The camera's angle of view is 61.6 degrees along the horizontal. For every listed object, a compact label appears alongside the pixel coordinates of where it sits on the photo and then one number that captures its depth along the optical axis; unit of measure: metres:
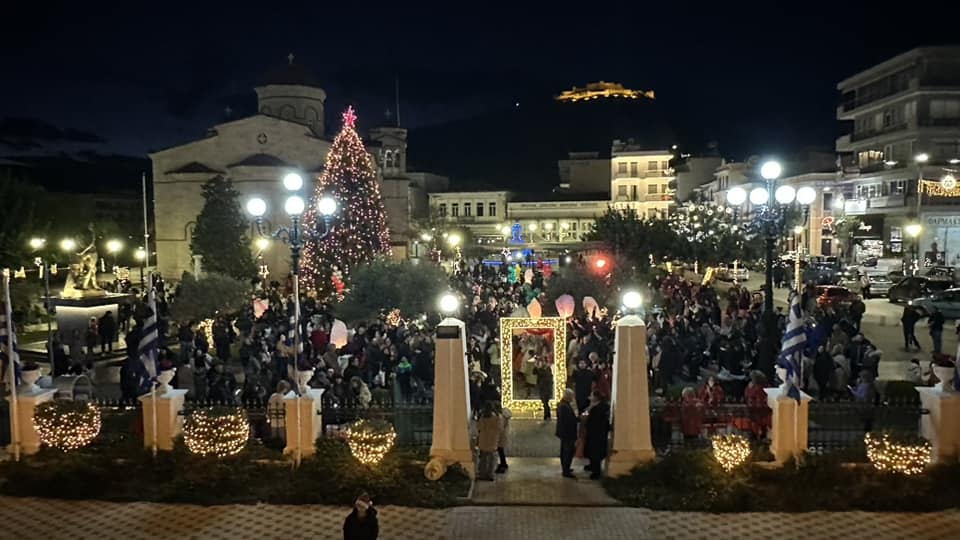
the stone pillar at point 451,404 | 11.55
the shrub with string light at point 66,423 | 11.71
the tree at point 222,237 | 43.16
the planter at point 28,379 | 12.23
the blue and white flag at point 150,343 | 11.71
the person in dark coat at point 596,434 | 11.61
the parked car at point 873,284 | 34.50
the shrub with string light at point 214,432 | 11.09
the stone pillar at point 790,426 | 10.99
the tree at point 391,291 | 23.55
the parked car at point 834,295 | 26.31
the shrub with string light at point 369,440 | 11.03
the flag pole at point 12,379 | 11.84
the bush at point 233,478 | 10.86
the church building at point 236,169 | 48.59
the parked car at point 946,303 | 26.92
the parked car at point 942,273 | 34.81
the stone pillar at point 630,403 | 11.46
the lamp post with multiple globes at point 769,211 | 14.27
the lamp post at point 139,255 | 53.24
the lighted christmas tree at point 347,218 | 33.75
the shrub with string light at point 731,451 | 10.76
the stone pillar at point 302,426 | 11.54
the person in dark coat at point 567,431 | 11.56
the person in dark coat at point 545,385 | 15.02
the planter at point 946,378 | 11.09
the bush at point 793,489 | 10.38
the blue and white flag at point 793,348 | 11.13
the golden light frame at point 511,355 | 15.40
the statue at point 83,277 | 27.52
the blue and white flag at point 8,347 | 12.12
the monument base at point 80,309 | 25.91
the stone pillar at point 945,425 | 10.95
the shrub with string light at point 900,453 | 10.46
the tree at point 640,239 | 33.00
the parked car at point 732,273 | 41.66
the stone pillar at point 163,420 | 11.69
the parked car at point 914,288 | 30.70
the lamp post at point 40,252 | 29.54
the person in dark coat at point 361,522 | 8.20
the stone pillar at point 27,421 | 12.05
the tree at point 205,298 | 24.27
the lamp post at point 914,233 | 40.72
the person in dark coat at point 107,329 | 22.64
